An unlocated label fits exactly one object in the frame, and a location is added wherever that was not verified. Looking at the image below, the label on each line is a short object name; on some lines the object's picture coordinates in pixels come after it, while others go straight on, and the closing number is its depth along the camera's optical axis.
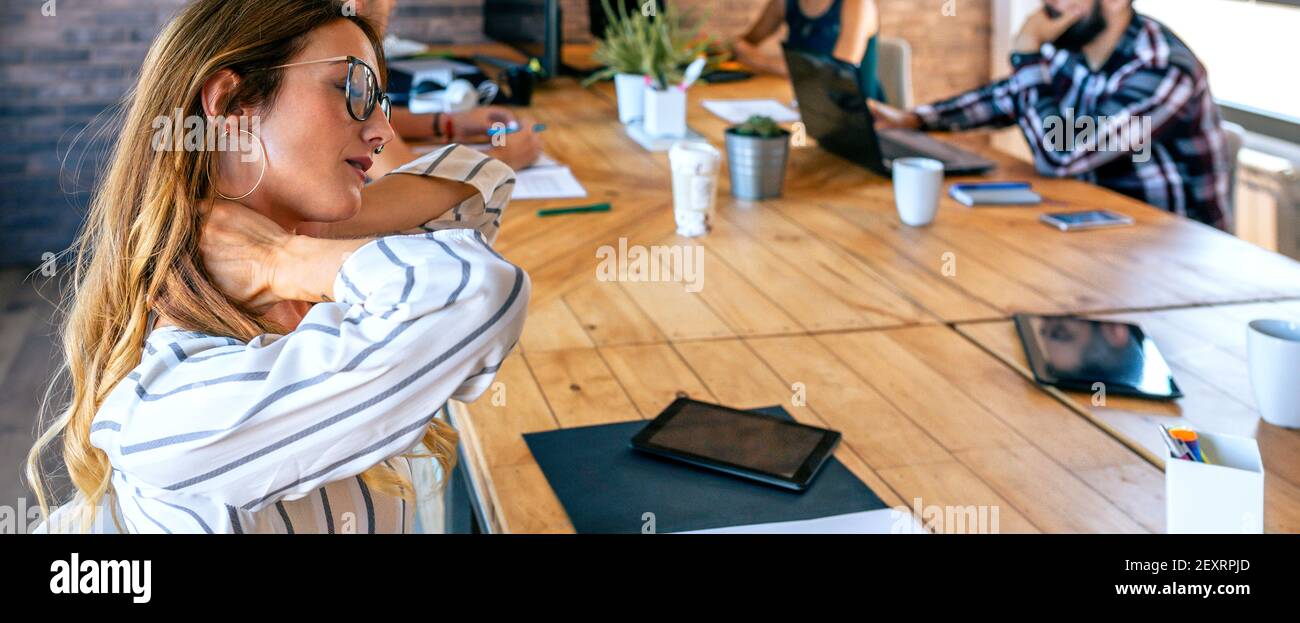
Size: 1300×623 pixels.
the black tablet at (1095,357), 1.42
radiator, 3.45
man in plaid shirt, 2.56
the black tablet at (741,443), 1.20
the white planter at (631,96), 2.98
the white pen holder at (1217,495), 1.01
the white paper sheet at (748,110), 3.12
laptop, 2.45
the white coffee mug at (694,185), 2.05
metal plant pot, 2.28
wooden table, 1.21
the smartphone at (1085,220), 2.12
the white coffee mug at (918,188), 2.09
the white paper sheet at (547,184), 2.36
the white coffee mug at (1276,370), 1.29
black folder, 1.12
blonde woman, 0.75
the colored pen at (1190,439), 1.04
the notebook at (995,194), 2.30
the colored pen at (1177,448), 1.03
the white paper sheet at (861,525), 1.11
